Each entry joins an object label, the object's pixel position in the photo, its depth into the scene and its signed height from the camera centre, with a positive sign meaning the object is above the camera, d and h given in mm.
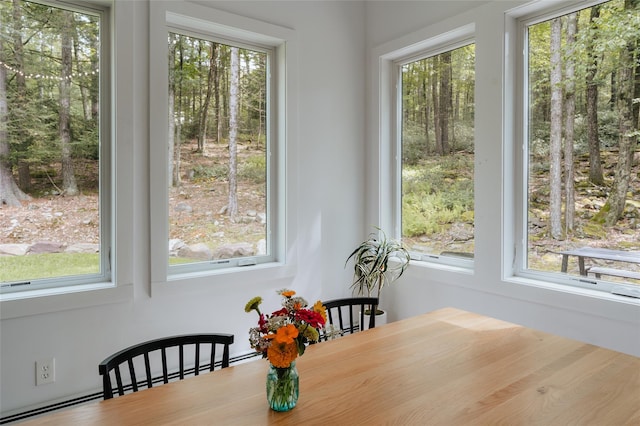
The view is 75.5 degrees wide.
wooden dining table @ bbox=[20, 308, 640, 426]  1092 -549
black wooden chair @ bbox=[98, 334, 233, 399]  1266 -478
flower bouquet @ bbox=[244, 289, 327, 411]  1045 -341
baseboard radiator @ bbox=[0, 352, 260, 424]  2004 -1005
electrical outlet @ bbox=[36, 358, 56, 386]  2068 -817
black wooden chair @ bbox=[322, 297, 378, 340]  1879 -451
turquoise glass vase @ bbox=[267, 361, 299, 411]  1105 -479
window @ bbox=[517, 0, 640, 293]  2115 +334
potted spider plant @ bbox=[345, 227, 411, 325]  2902 -408
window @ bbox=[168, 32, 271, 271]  2619 +377
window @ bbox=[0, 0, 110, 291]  2107 +335
